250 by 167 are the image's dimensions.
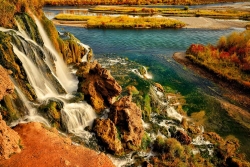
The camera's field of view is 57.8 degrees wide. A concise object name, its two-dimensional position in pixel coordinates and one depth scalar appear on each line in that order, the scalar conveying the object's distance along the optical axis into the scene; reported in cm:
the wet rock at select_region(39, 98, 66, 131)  2177
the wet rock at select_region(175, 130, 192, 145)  2475
